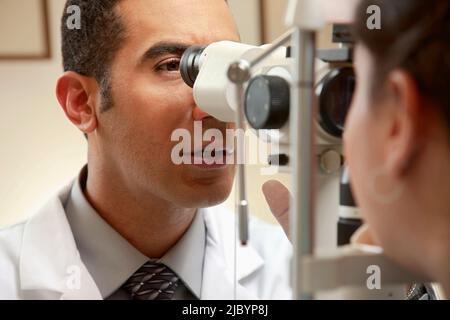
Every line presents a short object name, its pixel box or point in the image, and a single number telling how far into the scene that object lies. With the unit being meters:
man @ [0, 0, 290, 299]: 1.05
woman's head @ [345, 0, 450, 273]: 0.72
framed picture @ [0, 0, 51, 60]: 1.15
